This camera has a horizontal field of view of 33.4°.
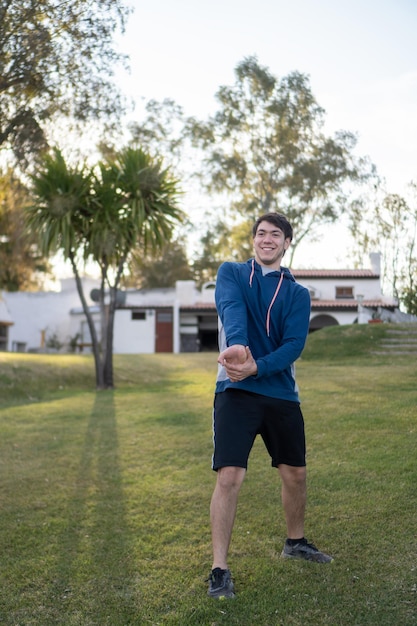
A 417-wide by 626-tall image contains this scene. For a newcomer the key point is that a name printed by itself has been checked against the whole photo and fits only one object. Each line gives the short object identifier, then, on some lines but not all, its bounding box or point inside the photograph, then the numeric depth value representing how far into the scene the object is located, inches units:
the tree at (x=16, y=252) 846.5
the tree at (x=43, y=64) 389.4
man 140.7
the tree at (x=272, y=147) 1331.2
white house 1296.8
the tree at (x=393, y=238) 1524.4
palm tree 578.6
